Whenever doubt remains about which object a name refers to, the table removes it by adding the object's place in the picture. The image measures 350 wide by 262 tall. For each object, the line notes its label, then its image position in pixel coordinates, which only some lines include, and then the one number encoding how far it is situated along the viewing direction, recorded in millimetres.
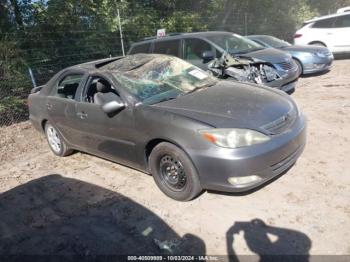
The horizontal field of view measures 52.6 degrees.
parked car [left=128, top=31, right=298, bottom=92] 7480
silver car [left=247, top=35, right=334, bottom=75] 9578
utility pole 11673
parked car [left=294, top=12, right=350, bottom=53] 12016
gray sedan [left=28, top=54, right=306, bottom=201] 3506
